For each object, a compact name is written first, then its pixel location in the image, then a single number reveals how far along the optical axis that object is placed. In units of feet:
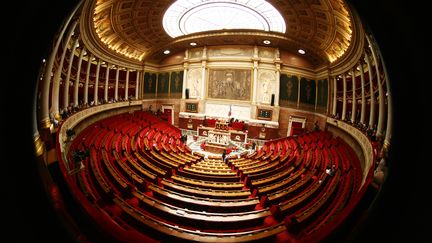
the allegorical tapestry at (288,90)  51.49
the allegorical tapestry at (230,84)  53.62
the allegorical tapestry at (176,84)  60.80
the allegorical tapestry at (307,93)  49.70
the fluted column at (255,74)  51.99
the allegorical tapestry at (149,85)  62.80
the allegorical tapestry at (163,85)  64.08
